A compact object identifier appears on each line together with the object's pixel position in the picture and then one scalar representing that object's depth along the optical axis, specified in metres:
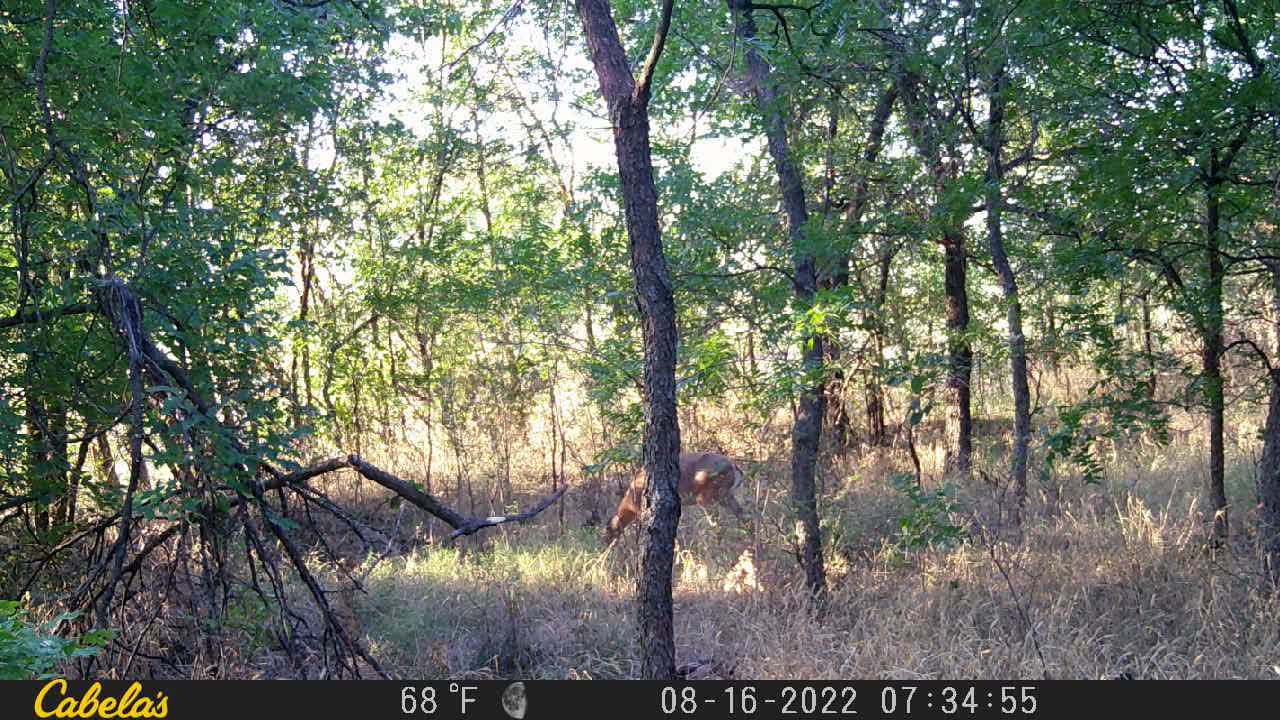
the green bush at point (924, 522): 6.07
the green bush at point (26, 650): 2.46
